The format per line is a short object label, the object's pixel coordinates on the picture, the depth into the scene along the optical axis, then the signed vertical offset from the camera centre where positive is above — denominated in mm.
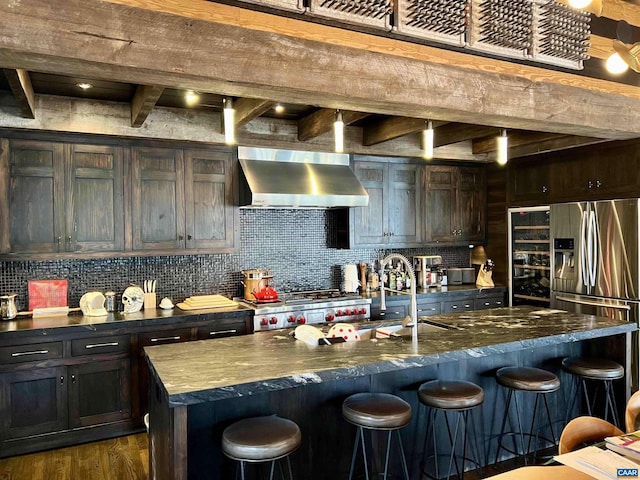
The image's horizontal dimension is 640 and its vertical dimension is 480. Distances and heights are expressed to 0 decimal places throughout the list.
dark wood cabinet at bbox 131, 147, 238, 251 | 4223 +367
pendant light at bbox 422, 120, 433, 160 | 3385 +689
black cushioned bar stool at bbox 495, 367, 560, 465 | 2853 -902
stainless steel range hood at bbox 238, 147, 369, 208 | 4398 +565
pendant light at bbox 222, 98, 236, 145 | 2674 +682
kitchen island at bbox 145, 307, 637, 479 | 2141 -669
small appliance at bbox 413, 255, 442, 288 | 5688 -420
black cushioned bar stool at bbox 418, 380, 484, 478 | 2578 -900
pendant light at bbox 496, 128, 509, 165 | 3659 +670
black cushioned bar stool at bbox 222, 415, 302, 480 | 2074 -910
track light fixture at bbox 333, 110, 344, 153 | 3074 +672
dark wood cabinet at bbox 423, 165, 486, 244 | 5668 +387
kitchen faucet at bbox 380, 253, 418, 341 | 2897 -441
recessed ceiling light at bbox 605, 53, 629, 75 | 2053 +746
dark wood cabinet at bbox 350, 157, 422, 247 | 5242 +340
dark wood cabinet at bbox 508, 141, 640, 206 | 4465 +615
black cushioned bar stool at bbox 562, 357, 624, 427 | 3105 -916
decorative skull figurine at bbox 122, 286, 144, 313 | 4164 -524
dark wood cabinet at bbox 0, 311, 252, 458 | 3531 -1126
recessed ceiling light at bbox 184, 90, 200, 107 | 3742 +1158
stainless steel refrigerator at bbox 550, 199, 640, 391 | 4324 -248
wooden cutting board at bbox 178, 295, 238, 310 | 4305 -594
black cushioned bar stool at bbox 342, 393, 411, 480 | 2355 -894
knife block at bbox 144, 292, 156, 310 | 4375 -563
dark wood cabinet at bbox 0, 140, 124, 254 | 3785 +360
